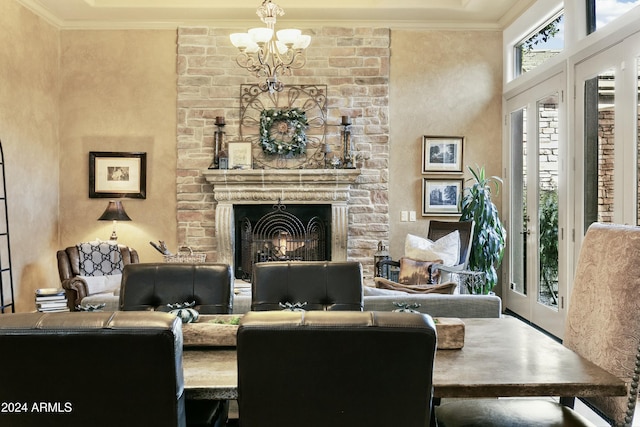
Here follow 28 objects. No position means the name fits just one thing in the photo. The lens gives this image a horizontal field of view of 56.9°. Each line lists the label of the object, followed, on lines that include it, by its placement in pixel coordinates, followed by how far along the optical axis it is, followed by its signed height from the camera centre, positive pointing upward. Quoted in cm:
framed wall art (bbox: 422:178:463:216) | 671 +21
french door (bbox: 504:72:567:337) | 519 +13
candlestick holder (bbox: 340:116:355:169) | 655 +76
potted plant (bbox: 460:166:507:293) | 599 -20
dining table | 160 -46
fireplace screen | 661 -23
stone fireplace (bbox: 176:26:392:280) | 664 +118
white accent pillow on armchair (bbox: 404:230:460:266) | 491 -28
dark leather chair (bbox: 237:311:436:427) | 125 -33
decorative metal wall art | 666 +108
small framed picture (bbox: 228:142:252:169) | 662 +69
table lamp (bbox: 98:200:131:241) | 616 +3
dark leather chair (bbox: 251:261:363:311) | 256 -31
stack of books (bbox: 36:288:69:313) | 430 -62
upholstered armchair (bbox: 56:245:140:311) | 509 -52
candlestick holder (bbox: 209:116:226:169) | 655 +81
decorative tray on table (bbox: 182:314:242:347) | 200 -40
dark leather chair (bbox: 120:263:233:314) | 252 -30
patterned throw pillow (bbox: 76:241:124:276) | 562 -41
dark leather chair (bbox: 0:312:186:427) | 122 -32
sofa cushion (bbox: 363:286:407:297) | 329 -43
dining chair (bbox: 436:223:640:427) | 182 -40
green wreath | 657 +95
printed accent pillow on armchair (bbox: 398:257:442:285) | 469 -46
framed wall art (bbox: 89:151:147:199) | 667 +48
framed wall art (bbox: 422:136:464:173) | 671 +69
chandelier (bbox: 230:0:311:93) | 436 +133
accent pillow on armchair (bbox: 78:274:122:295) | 518 -61
